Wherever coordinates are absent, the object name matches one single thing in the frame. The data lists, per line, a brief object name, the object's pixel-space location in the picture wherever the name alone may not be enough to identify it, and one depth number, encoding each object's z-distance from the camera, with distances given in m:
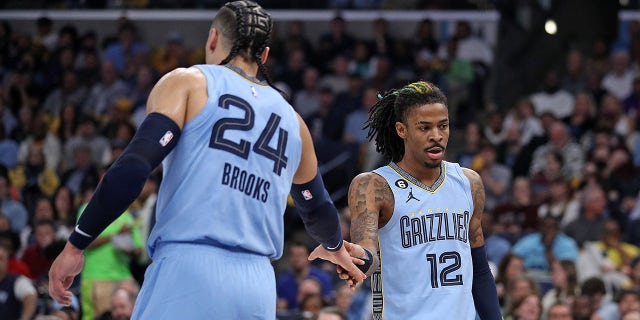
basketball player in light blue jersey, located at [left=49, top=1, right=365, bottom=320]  7.97
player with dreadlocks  10.70
